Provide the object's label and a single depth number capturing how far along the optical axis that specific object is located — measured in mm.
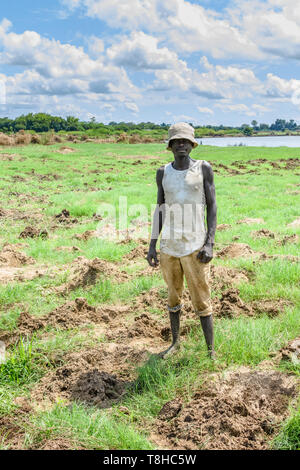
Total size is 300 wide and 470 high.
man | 3432
